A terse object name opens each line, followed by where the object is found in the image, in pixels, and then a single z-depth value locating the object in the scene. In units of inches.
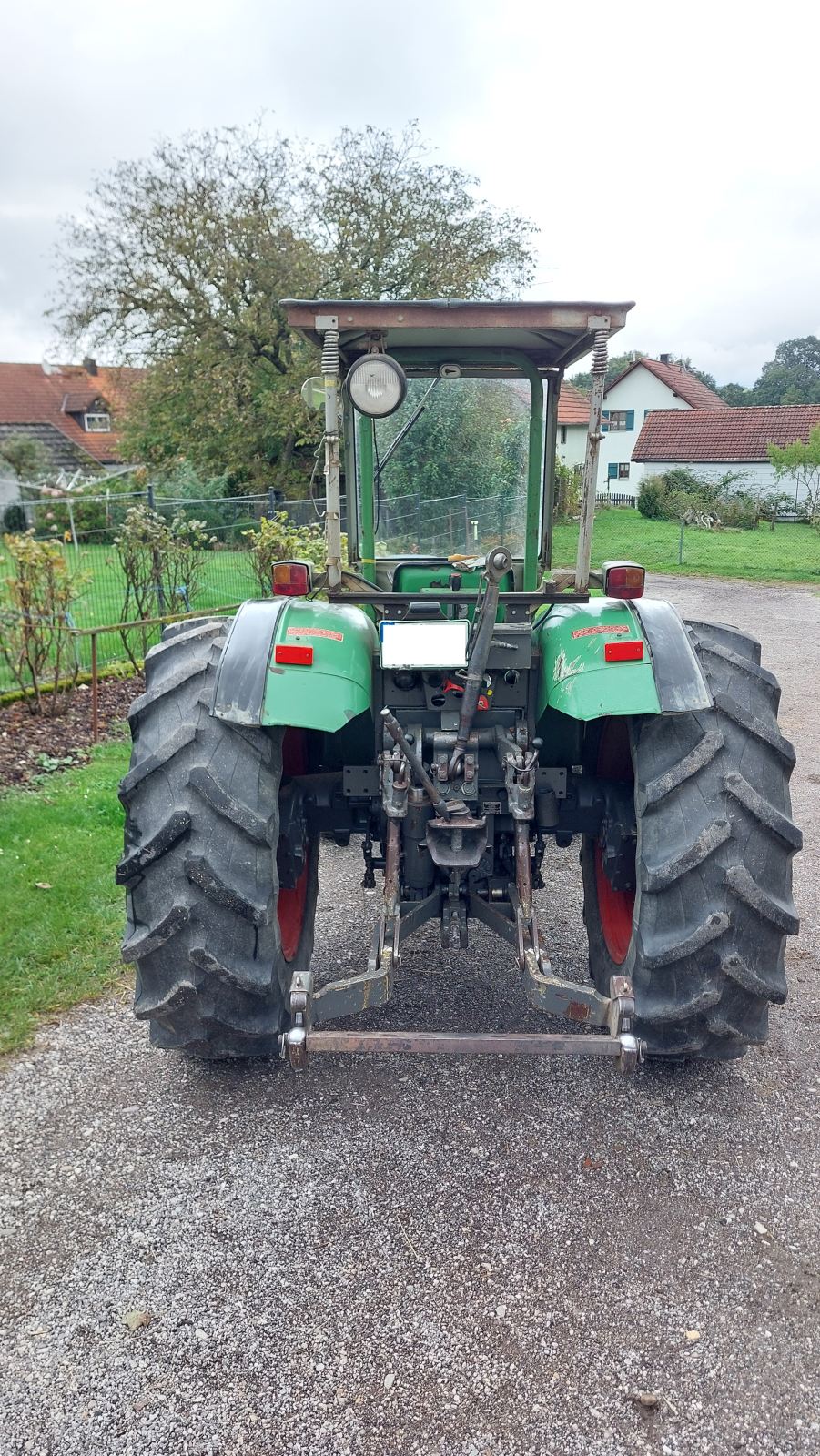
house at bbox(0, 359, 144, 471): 1480.1
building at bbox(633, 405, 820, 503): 1366.9
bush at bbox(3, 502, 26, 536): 959.5
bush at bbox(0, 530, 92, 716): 294.7
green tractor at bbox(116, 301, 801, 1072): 107.1
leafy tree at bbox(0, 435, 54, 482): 1247.5
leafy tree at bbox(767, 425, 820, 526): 1066.7
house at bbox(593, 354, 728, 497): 1683.1
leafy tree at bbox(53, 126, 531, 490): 783.1
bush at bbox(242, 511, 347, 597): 384.5
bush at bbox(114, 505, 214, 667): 362.6
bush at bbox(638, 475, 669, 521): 1229.1
